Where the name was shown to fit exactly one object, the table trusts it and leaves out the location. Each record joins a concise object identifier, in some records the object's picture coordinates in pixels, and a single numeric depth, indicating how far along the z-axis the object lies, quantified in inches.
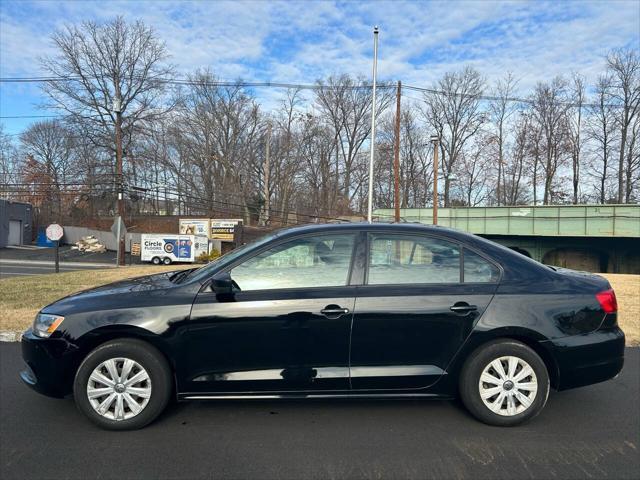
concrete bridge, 1262.3
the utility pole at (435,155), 1095.7
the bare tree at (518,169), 2075.5
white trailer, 1341.0
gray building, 1610.5
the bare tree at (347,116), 2240.4
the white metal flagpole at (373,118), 753.6
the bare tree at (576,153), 1959.9
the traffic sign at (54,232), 658.0
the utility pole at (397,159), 961.5
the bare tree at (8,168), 2129.7
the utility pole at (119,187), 810.2
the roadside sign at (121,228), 791.8
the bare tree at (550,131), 1974.7
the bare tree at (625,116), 1831.9
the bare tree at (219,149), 2004.2
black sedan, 125.0
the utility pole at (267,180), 1847.9
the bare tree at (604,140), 1898.4
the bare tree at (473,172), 2187.5
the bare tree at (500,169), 2144.4
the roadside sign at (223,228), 1566.2
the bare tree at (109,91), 1717.5
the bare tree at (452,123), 2201.0
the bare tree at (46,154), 2119.8
